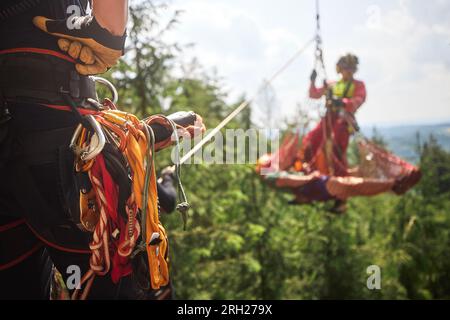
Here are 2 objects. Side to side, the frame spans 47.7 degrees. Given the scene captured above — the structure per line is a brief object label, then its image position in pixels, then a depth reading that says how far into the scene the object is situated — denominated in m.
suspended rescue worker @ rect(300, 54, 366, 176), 6.16
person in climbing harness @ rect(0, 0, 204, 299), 1.89
